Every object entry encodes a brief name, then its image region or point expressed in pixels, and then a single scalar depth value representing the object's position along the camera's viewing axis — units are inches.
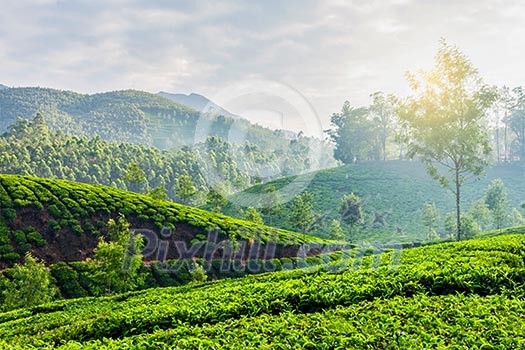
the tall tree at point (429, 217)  1855.3
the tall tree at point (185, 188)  2069.4
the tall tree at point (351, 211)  1700.3
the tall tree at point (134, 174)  1860.2
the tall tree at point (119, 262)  772.6
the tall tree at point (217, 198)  1815.9
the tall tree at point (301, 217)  1583.0
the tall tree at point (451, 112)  1063.6
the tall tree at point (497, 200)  1694.1
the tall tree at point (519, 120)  3420.3
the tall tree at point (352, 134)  3545.8
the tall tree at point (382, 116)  3485.2
